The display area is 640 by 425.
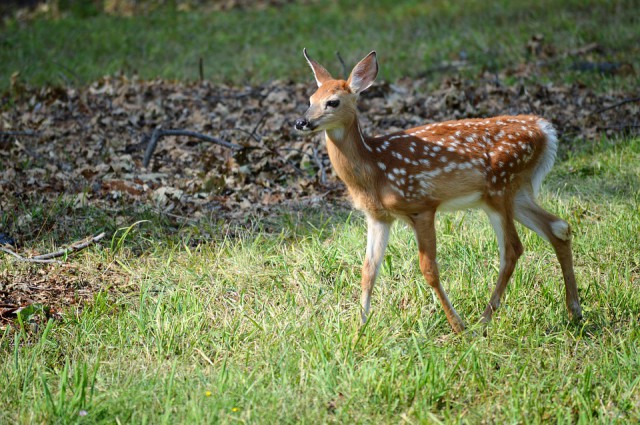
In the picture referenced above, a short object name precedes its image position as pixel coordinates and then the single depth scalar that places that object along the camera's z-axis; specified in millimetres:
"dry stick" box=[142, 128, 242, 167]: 15781
